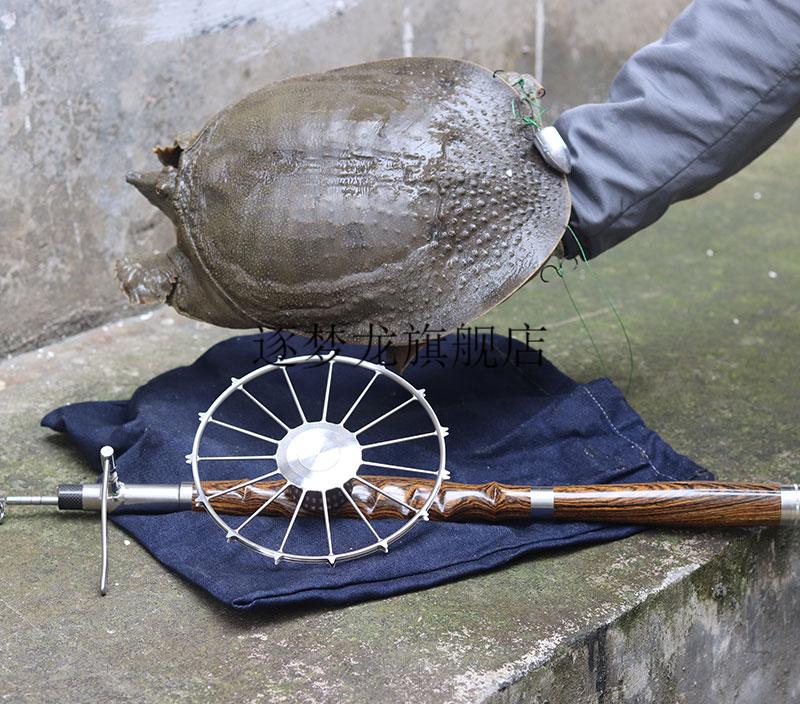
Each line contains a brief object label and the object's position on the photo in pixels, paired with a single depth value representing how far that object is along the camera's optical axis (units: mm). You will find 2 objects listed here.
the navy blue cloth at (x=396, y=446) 1378
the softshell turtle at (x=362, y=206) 1433
